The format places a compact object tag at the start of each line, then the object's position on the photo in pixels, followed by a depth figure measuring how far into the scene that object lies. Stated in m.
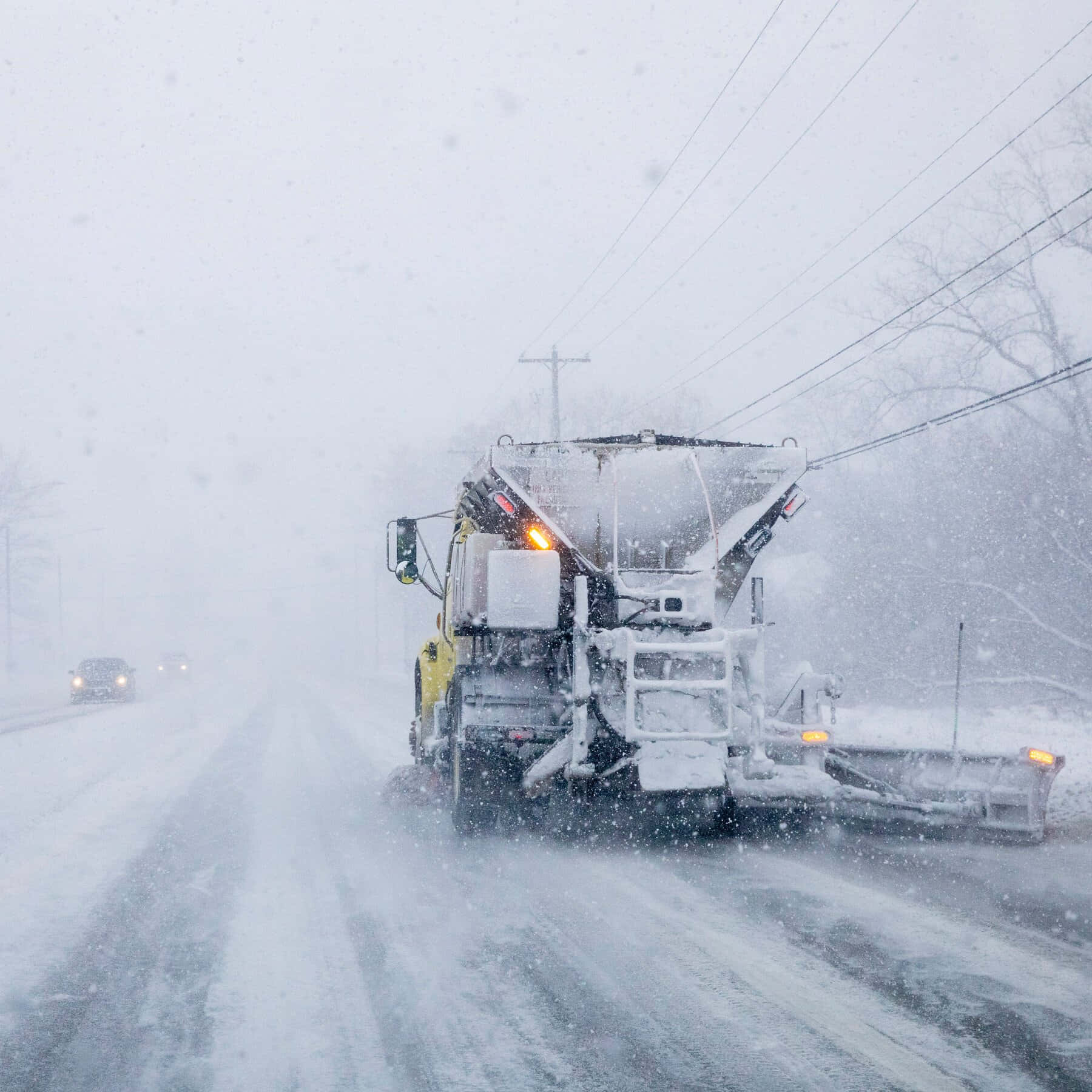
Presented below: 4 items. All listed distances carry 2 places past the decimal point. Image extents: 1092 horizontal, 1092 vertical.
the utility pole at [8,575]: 50.88
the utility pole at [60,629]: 60.22
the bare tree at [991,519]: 20.95
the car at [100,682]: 35.81
